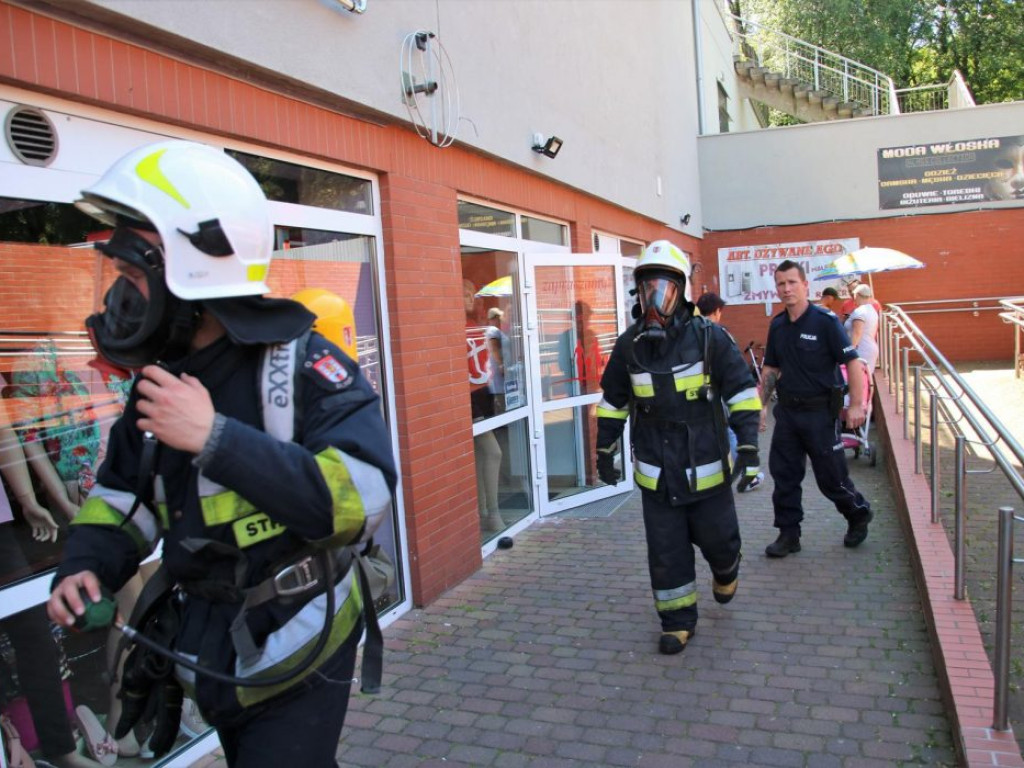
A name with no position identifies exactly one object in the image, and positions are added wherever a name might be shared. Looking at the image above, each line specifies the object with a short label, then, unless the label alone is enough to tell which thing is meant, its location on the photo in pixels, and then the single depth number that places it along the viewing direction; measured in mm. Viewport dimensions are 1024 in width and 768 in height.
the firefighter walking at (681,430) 4090
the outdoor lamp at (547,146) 6422
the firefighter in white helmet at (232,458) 1581
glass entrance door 6949
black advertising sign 14211
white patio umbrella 10984
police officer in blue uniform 5379
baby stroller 8117
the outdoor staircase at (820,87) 18109
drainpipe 14289
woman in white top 8648
